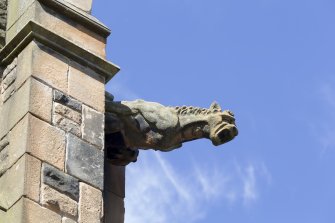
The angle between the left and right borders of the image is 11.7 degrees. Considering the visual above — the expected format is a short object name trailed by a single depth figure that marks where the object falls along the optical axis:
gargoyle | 10.97
